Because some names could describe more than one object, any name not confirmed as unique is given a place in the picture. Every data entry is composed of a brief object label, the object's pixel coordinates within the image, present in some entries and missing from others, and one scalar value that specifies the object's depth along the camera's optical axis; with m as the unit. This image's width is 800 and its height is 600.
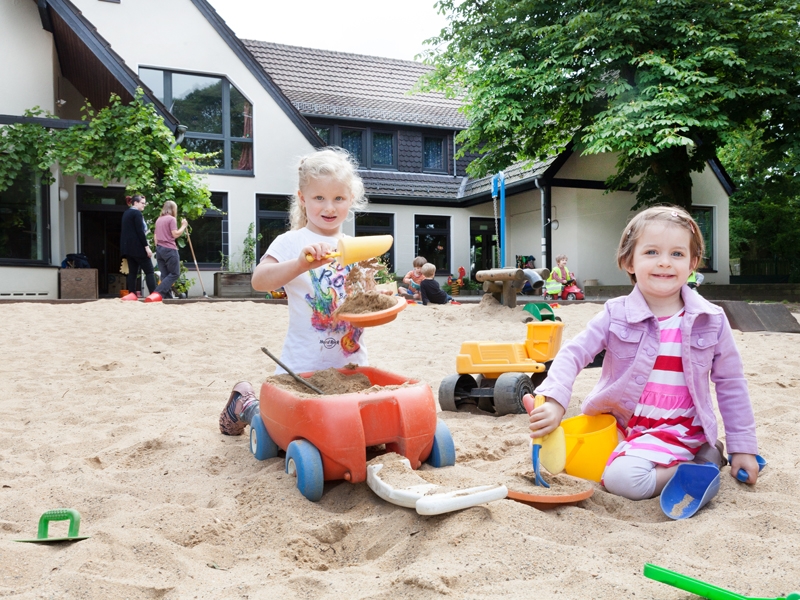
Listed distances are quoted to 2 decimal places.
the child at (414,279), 10.73
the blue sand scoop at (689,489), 1.90
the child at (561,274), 12.68
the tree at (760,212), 19.84
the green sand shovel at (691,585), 1.27
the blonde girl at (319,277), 2.48
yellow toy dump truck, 3.43
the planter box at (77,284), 9.84
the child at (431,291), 9.77
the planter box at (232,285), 12.50
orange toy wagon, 2.07
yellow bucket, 2.20
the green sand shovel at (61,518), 1.73
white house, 10.71
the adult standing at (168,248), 9.17
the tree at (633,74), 11.70
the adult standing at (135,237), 8.91
